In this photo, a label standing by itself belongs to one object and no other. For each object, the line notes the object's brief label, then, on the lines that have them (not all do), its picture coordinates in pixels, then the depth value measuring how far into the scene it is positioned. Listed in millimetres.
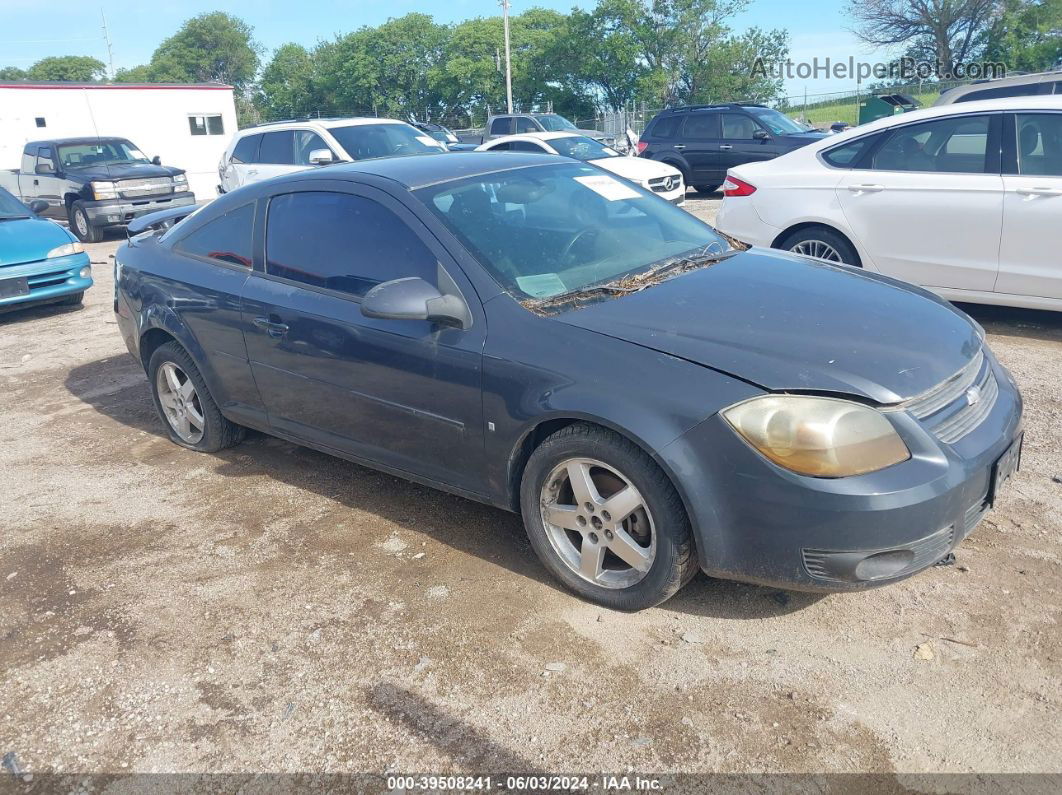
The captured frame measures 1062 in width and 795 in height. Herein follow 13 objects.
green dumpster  22812
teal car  8781
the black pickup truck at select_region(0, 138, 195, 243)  15273
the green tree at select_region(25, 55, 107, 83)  101688
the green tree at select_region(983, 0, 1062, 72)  38219
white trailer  26562
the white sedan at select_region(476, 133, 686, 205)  13578
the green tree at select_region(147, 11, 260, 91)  95938
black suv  15539
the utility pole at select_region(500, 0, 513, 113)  50344
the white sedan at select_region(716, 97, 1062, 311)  5855
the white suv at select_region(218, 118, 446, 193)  11680
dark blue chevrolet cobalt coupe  2777
